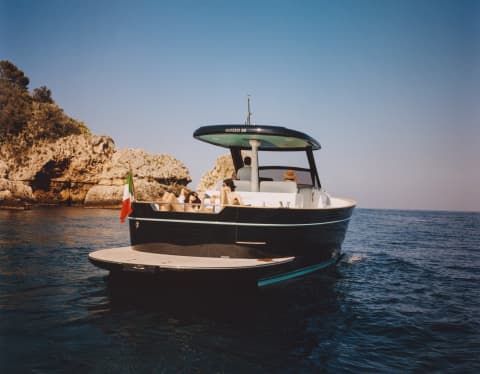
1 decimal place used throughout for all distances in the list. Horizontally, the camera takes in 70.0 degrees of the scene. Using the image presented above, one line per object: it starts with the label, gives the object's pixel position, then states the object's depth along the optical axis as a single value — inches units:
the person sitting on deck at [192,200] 291.0
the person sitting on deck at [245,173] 380.5
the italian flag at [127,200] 285.6
